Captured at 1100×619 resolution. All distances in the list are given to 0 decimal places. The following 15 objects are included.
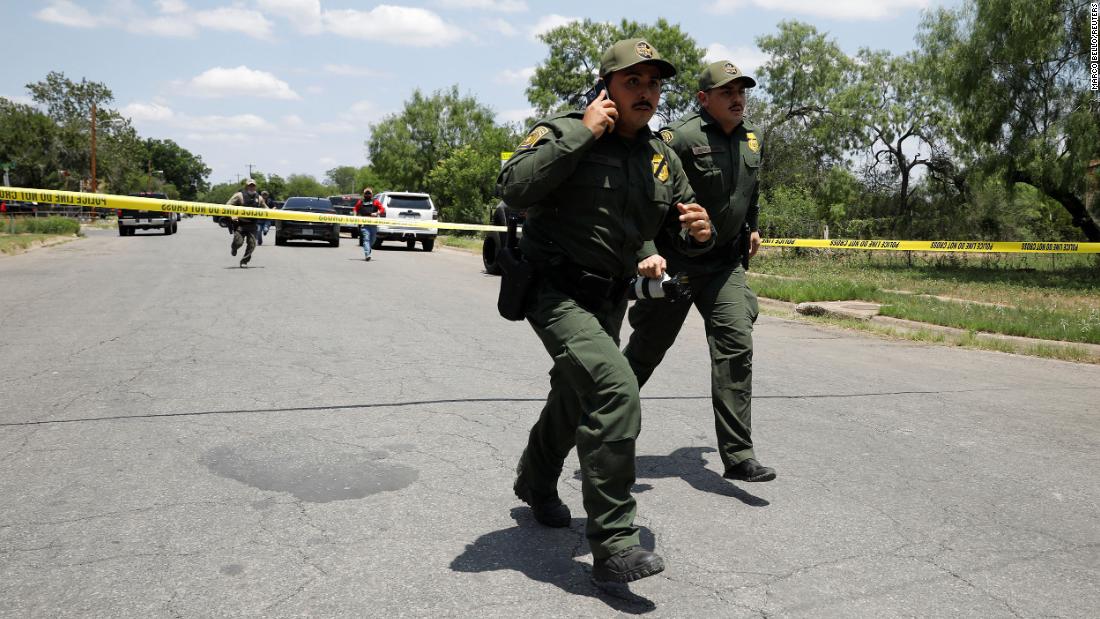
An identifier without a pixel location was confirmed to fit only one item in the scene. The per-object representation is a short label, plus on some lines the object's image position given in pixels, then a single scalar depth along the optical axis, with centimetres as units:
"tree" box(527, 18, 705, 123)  5516
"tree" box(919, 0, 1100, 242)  1809
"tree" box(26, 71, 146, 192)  7094
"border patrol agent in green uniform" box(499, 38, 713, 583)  296
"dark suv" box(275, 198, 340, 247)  2466
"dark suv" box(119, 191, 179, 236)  3100
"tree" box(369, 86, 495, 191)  6606
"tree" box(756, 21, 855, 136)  5241
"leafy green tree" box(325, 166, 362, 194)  16925
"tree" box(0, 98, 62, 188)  5853
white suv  2523
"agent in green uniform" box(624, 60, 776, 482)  426
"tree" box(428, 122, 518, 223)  5078
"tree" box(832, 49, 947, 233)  3178
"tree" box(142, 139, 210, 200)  16125
